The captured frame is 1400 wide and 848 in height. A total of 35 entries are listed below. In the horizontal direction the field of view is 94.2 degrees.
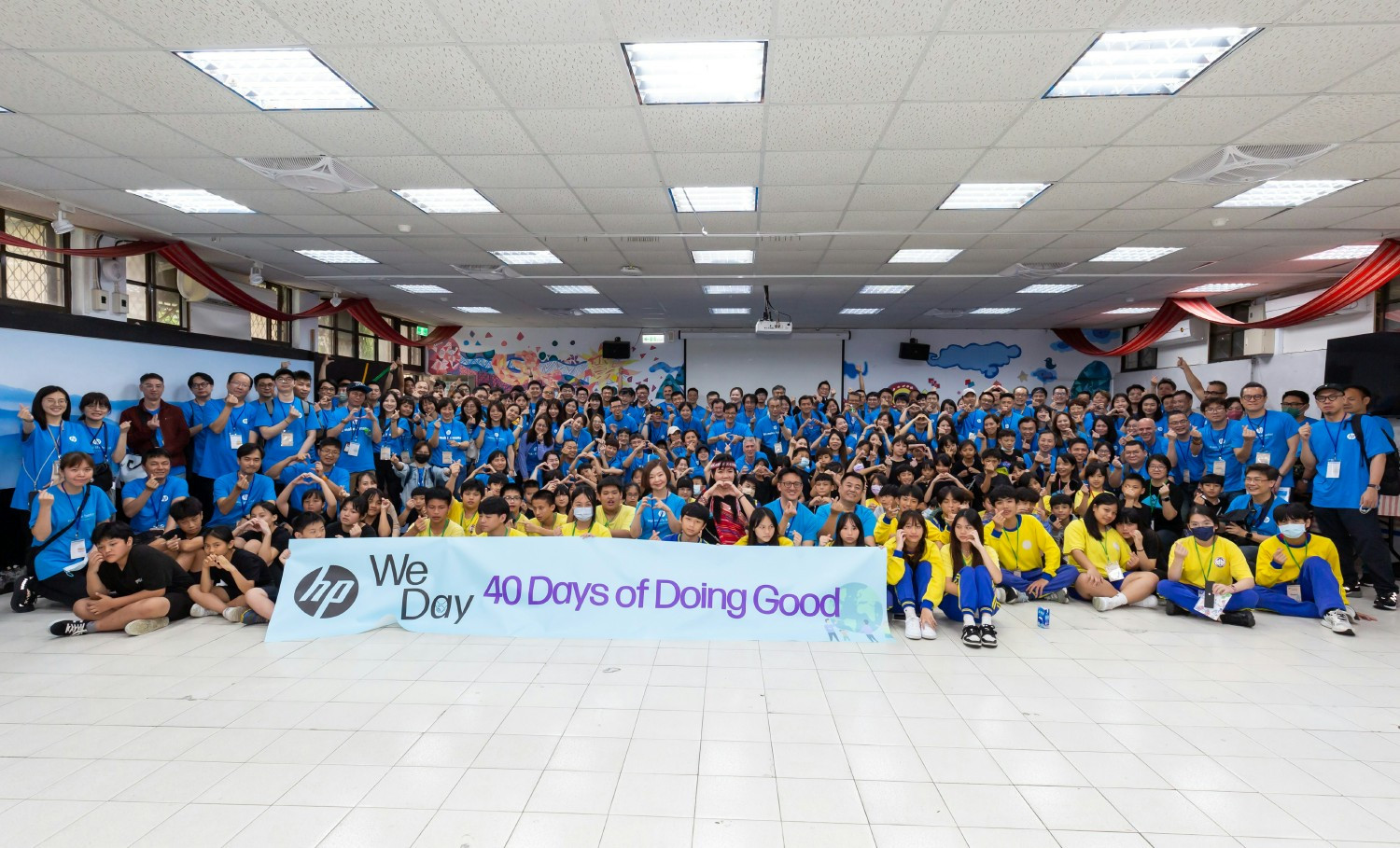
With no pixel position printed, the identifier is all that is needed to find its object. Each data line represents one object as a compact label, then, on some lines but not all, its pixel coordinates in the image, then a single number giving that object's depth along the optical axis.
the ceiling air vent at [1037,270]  7.41
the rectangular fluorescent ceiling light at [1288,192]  4.71
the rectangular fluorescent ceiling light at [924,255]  6.86
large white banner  3.89
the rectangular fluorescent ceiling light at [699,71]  3.06
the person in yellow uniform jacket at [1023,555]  4.70
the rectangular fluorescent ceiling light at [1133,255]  6.73
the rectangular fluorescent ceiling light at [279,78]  3.17
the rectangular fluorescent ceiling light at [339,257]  7.27
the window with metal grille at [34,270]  5.80
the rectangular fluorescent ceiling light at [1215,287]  8.45
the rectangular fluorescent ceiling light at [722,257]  7.13
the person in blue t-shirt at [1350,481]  4.82
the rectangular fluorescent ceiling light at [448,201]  5.17
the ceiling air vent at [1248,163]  4.07
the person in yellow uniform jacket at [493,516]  4.41
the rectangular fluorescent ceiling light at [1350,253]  6.45
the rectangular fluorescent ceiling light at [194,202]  5.26
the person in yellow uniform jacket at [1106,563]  4.64
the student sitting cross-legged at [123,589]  3.94
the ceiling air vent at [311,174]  4.47
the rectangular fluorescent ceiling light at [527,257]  7.22
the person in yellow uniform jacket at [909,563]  4.14
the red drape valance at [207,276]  6.13
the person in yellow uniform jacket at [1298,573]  4.34
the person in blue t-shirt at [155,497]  4.77
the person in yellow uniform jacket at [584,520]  4.64
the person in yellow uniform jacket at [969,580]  3.95
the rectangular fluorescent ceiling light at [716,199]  5.12
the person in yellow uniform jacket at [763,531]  4.19
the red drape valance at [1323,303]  6.17
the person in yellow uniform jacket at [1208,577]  4.29
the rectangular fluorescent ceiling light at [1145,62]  2.91
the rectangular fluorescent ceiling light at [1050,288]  8.59
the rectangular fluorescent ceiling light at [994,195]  4.89
